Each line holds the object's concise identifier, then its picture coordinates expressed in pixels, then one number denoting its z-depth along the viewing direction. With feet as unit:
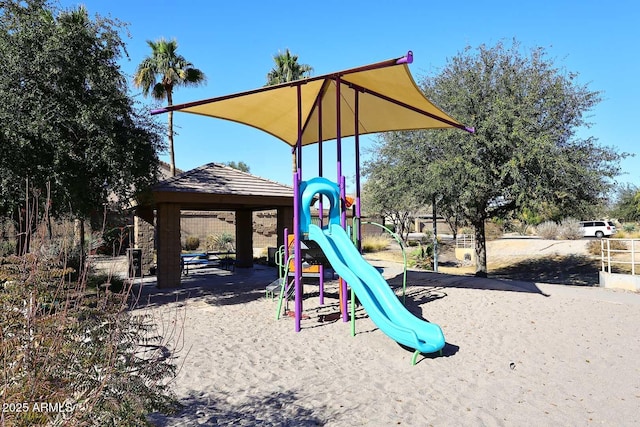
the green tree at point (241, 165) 248.28
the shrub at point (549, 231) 102.23
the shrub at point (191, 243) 89.35
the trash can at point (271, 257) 58.29
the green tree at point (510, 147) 42.16
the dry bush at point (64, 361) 7.50
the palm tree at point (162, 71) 79.82
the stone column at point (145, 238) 51.13
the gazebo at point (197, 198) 39.49
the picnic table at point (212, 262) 52.54
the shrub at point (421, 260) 63.21
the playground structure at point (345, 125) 21.02
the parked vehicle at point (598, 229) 110.11
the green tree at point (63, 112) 25.13
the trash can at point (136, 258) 47.74
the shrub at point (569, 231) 101.96
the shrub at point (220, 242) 89.96
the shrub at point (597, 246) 71.30
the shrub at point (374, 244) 90.84
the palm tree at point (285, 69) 85.15
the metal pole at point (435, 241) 52.60
